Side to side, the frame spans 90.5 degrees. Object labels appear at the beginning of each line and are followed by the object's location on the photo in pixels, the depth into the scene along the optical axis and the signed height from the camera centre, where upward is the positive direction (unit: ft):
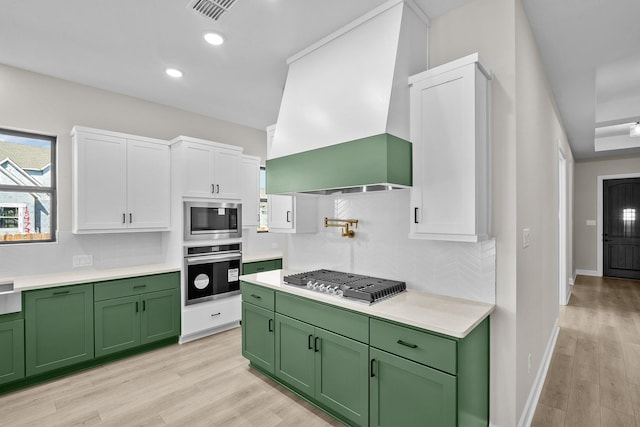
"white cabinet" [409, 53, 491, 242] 6.08 +1.23
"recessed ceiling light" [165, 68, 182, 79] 10.35 +4.70
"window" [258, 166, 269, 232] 17.46 +0.48
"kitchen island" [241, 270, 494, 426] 5.46 -2.89
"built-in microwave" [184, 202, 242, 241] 12.05 -0.27
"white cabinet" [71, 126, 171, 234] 10.60 +1.15
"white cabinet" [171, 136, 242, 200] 12.05 +1.87
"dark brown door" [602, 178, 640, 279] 22.41 -1.15
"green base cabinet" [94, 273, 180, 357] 10.23 -3.37
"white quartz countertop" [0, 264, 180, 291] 9.13 -1.99
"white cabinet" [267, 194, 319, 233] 10.16 -0.02
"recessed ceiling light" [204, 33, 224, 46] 8.33 +4.69
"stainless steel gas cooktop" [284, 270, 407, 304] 6.97 -1.76
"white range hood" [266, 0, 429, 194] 6.61 +2.45
